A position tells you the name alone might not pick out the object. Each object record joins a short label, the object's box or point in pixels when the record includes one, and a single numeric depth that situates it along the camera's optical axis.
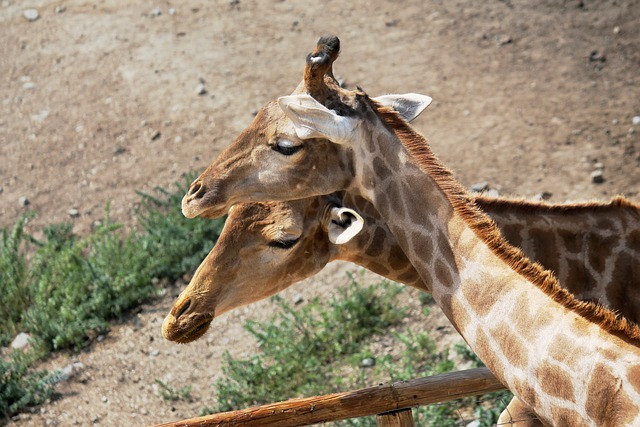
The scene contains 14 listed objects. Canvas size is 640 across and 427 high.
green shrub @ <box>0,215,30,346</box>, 16.52
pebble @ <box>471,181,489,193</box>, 16.00
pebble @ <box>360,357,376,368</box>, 13.57
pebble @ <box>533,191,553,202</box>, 15.87
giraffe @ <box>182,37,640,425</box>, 6.26
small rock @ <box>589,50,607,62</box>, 19.12
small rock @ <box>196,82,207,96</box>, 20.89
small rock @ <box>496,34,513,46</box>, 20.31
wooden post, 8.56
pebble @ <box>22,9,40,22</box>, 24.96
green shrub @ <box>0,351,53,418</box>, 14.03
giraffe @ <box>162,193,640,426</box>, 9.32
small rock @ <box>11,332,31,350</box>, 16.05
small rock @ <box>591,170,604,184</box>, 15.98
